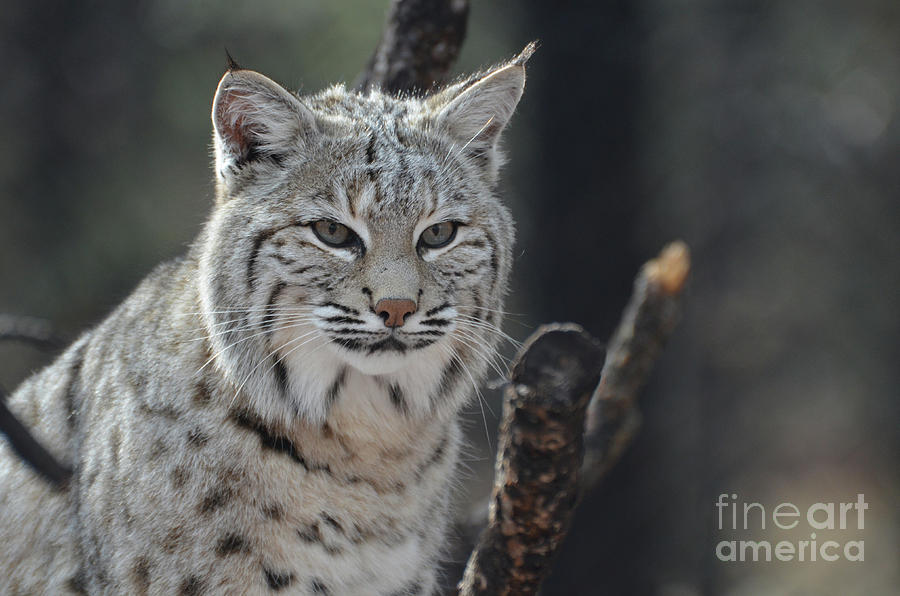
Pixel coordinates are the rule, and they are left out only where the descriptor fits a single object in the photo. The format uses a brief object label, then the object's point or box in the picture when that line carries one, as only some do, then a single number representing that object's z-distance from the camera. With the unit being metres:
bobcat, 6.26
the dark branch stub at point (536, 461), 5.80
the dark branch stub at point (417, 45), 9.64
